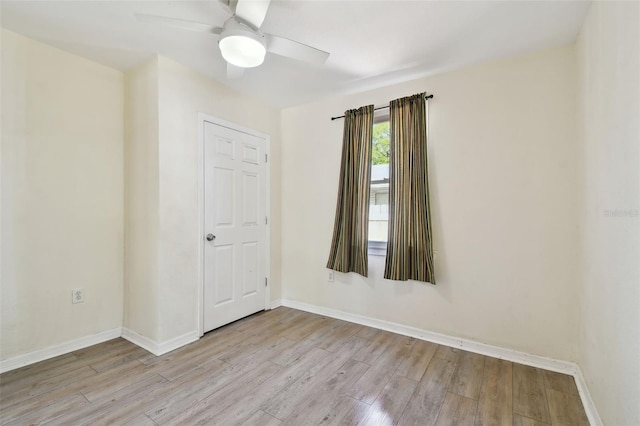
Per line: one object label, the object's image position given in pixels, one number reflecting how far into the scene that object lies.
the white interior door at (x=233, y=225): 2.79
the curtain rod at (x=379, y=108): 2.65
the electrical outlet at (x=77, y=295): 2.40
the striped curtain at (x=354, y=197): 2.96
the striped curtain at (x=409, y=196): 2.59
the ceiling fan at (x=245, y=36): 1.54
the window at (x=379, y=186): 3.02
